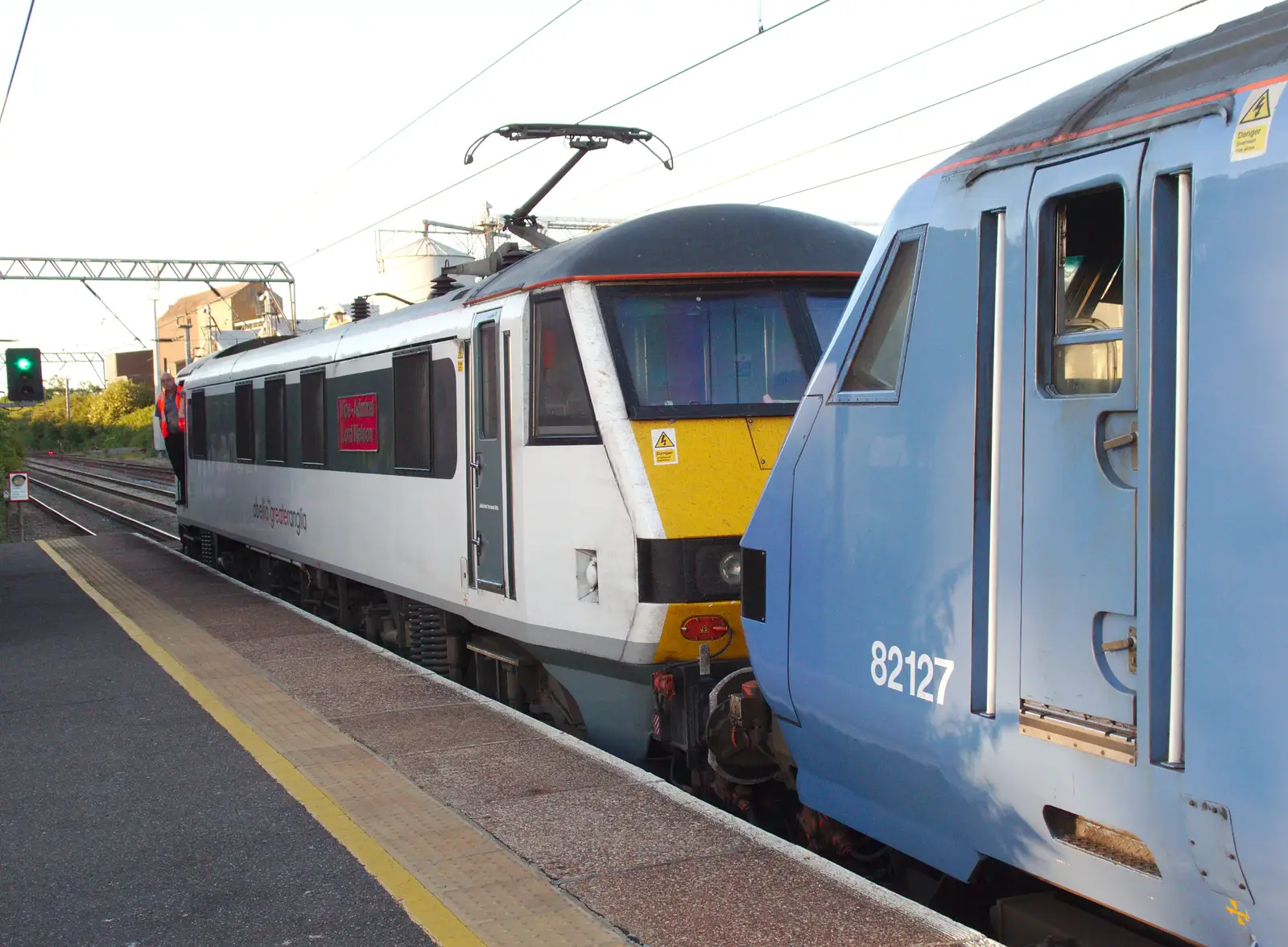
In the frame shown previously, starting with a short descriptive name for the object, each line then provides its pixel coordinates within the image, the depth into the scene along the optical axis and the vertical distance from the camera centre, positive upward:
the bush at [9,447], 29.89 -0.65
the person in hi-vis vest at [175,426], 18.56 -0.11
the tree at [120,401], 97.88 +1.31
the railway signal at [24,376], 18.62 +0.62
